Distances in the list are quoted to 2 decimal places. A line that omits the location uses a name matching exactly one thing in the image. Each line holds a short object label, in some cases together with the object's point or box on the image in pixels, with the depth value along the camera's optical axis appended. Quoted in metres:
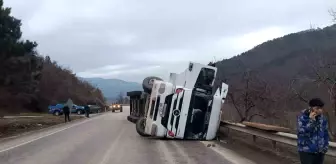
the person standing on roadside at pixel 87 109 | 52.75
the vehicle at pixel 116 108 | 92.06
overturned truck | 16.36
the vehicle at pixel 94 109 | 70.25
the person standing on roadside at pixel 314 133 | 6.44
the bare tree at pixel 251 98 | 21.50
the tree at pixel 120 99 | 190.35
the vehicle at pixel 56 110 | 59.09
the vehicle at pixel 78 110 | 66.50
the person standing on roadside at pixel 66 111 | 39.67
